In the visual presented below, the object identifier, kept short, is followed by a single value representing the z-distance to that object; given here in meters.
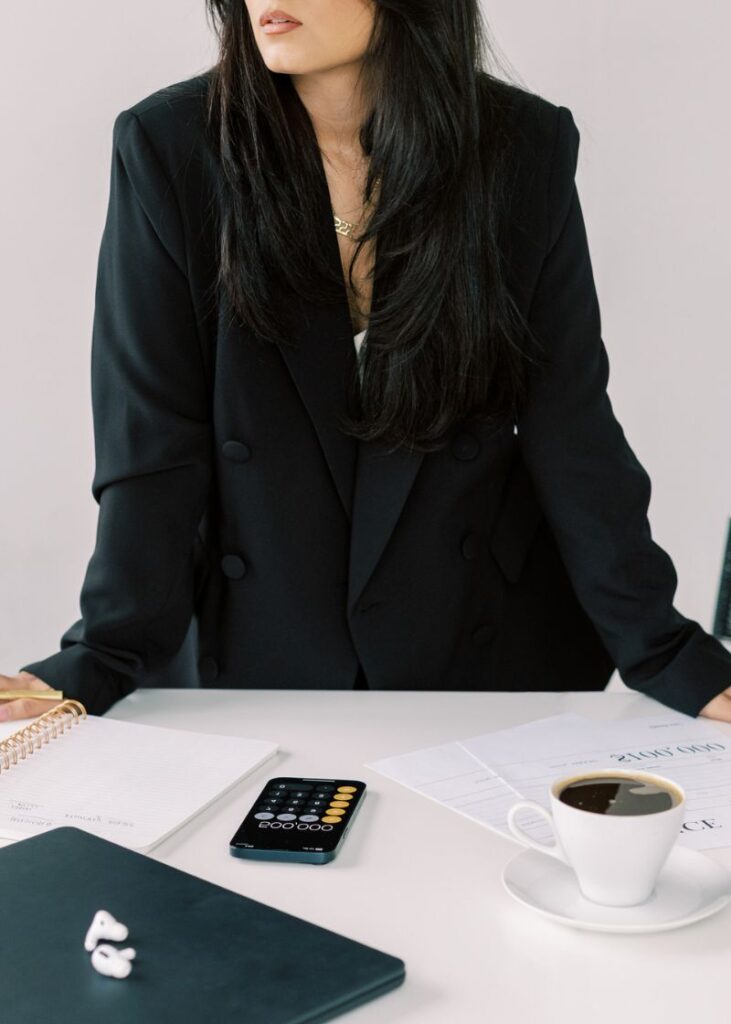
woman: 1.43
